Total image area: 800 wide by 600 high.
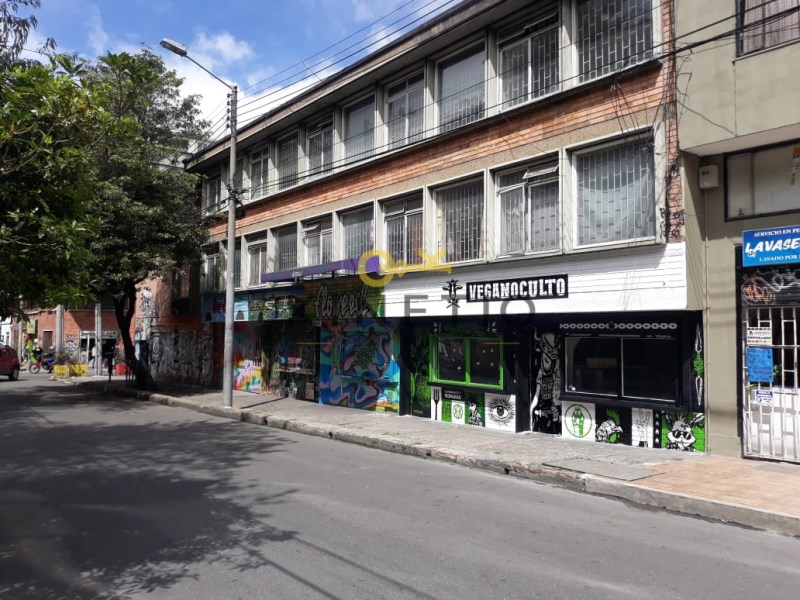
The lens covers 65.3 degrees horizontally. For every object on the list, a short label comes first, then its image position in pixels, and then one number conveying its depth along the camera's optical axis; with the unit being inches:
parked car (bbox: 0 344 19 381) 1131.6
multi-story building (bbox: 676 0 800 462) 346.9
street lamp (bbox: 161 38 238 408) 674.2
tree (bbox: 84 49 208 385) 727.1
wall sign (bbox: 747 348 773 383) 358.6
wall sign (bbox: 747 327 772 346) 360.8
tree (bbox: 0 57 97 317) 206.5
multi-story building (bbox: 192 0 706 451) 403.9
